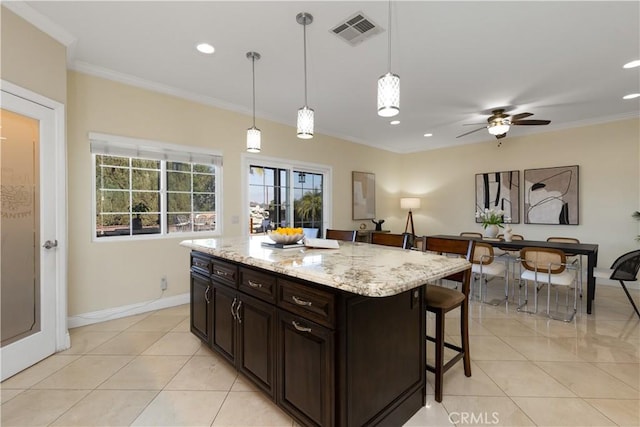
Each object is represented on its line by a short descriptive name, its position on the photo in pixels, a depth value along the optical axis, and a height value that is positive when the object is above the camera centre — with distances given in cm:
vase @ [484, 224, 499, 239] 432 -33
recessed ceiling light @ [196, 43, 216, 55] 259 +148
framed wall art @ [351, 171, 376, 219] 596 +29
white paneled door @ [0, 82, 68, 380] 211 -19
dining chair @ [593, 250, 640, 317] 310 -66
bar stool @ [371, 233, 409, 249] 232 -27
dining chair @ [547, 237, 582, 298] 342 -60
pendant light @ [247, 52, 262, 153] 266 +66
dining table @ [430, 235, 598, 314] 334 -48
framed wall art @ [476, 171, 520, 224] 542 +32
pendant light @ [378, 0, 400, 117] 167 +68
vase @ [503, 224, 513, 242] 418 -37
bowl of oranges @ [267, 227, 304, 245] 223 -22
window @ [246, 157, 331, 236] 447 +22
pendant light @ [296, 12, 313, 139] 220 +70
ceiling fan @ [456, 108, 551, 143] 384 +121
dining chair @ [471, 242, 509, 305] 370 -72
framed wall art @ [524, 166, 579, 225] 484 +24
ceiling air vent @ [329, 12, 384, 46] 224 +147
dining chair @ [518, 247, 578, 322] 320 -67
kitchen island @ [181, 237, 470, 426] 130 -64
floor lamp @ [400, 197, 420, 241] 654 +13
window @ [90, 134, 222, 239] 312 +24
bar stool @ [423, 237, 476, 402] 181 -61
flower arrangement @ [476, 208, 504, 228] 437 -16
